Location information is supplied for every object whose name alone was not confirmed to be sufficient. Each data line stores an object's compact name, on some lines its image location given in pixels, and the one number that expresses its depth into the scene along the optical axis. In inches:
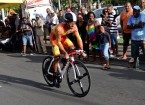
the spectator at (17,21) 637.4
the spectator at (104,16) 467.5
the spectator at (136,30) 377.1
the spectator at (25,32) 564.4
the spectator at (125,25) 427.9
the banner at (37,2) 833.8
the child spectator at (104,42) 400.5
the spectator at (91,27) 438.0
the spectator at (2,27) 691.2
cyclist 283.3
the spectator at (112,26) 460.1
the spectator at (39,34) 565.3
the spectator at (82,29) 471.2
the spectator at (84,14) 480.6
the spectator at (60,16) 629.6
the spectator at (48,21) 628.1
